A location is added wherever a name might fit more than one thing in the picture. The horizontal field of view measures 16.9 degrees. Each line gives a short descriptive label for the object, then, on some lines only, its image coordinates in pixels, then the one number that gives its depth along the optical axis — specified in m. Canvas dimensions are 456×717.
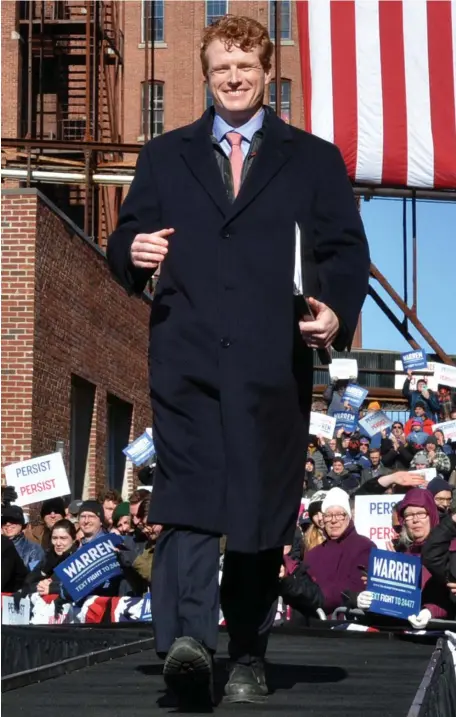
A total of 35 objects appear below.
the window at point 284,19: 57.88
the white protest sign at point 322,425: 20.28
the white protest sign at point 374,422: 21.86
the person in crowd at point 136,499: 12.89
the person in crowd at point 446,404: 23.03
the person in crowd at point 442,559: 8.93
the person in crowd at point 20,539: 12.30
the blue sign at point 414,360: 24.89
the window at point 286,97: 56.72
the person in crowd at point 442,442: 19.64
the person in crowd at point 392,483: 13.52
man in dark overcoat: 4.03
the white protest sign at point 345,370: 23.53
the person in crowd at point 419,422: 20.99
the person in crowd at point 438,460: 18.45
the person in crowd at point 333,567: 9.32
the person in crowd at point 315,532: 10.85
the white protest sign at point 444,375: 24.70
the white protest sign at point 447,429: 20.12
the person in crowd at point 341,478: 17.94
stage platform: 3.89
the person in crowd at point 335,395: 22.61
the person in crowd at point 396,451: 19.50
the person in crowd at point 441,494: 12.59
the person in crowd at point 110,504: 14.53
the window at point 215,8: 60.12
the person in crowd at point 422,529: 9.05
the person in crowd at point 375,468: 18.59
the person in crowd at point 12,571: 11.23
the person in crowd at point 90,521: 11.85
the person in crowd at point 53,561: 10.82
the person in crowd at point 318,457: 19.86
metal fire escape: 38.78
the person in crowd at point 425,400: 23.19
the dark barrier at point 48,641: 7.35
